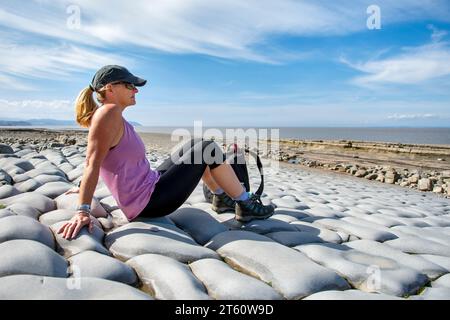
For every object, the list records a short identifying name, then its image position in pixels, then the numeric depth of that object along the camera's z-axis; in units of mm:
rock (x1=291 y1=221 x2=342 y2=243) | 3174
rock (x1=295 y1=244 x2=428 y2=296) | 2225
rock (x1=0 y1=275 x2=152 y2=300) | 1676
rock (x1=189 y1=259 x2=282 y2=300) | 1934
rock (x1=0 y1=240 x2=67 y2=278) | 1900
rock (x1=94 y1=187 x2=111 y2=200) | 4093
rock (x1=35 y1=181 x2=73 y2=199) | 3773
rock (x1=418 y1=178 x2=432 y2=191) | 8562
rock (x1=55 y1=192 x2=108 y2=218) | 3277
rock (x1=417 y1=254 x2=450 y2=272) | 2717
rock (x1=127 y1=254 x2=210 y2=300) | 1885
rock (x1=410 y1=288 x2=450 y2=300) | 2102
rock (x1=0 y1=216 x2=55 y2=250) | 2318
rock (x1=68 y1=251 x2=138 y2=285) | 2010
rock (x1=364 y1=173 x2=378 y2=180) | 10152
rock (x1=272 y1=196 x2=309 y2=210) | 4414
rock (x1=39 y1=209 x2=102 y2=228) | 2863
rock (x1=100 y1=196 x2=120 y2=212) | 3632
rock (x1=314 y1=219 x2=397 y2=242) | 3314
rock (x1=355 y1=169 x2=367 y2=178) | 10525
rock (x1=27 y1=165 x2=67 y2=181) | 4902
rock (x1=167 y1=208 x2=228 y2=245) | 3045
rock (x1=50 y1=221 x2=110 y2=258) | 2348
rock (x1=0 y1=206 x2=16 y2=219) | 2804
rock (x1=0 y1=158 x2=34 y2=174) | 5492
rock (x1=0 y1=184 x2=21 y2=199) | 3703
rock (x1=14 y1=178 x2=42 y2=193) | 4121
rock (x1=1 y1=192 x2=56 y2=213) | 3213
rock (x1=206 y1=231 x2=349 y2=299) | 2100
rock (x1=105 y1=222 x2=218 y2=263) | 2439
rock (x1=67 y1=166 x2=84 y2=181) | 5183
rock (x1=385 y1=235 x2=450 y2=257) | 3039
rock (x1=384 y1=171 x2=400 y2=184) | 9539
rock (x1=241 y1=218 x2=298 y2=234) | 3262
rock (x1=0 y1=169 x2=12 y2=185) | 4276
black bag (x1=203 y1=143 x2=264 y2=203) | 3939
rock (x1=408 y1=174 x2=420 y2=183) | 9405
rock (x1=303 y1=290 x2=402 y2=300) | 1946
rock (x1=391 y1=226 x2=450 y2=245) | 3479
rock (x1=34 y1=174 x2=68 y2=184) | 4498
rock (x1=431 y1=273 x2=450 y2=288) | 2346
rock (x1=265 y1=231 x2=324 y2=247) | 2959
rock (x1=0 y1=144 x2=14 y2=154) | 7375
